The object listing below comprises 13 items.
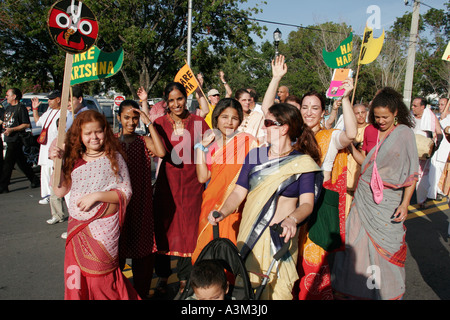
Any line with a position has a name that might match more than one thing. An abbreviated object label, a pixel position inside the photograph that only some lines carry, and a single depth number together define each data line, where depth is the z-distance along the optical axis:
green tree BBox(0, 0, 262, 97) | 19.05
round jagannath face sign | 3.09
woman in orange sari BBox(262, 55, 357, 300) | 2.93
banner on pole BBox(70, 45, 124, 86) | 4.00
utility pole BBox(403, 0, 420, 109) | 13.69
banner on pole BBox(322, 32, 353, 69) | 4.53
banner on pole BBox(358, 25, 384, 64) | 4.38
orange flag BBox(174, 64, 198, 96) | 5.12
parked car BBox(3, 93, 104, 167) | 8.86
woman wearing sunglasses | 2.42
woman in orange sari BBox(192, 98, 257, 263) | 3.19
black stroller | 2.12
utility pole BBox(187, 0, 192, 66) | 15.26
